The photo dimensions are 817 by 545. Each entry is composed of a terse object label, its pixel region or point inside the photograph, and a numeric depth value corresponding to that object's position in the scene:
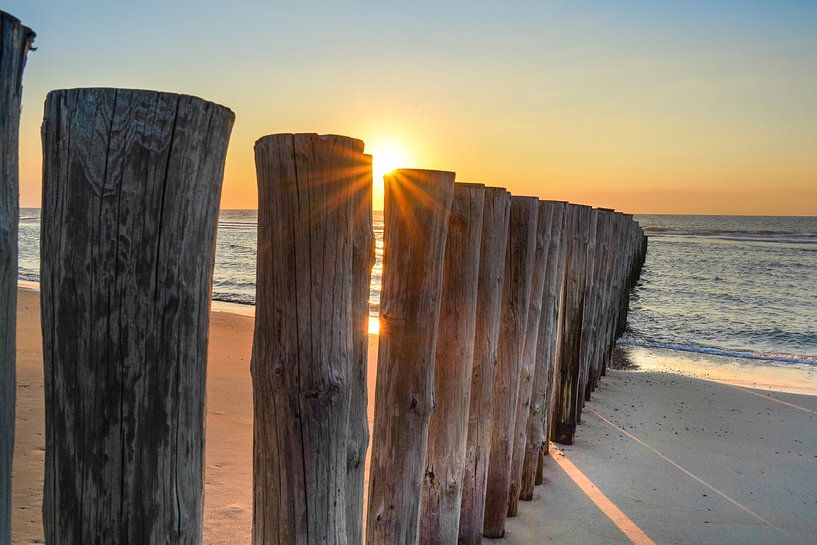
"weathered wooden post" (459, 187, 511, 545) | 3.46
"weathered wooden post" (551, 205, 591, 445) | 5.73
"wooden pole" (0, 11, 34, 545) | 1.36
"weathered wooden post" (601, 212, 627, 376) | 9.80
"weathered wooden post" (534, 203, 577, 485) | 4.80
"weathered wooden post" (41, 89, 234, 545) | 1.58
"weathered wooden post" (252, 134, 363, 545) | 2.04
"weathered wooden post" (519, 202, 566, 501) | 4.50
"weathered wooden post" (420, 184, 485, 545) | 3.13
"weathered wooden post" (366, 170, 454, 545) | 2.76
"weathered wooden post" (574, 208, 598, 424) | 6.34
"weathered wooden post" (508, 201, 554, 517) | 4.16
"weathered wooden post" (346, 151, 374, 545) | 2.18
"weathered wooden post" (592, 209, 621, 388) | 8.15
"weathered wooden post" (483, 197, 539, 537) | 3.85
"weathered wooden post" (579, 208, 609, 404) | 6.75
